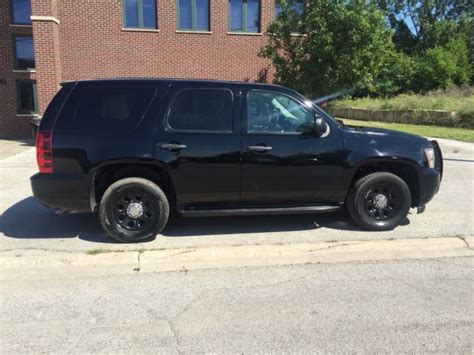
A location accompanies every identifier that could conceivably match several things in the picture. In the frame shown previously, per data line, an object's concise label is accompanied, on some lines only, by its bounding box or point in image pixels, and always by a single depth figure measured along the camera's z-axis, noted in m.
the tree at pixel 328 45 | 15.16
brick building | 17.66
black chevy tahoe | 4.95
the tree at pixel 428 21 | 43.81
